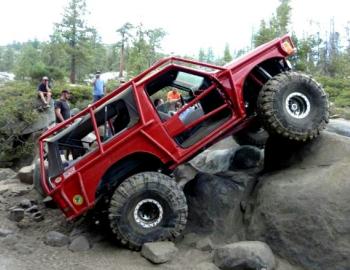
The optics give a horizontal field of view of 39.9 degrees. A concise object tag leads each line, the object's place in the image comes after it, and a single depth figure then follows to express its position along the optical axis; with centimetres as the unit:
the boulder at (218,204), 707
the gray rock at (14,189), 994
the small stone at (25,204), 896
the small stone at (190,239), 692
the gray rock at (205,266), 605
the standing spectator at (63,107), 1202
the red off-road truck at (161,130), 679
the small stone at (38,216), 835
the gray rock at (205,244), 675
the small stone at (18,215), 837
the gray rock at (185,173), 865
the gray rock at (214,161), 838
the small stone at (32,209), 860
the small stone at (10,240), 715
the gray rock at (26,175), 1083
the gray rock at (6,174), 1208
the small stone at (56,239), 717
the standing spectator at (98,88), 1480
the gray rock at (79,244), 692
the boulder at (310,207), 605
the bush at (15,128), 1616
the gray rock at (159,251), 627
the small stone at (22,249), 682
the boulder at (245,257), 586
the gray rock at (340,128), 840
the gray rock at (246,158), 808
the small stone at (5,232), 752
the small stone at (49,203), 902
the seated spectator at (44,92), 1424
